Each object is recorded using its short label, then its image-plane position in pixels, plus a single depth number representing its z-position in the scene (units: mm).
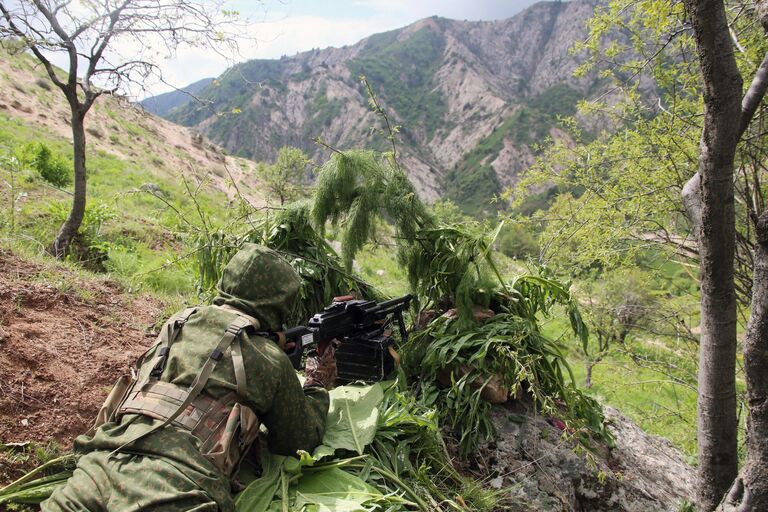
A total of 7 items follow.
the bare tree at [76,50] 6309
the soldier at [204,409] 2303
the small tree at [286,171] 33562
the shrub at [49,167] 12018
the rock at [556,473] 3275
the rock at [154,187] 16750
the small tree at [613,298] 13359
